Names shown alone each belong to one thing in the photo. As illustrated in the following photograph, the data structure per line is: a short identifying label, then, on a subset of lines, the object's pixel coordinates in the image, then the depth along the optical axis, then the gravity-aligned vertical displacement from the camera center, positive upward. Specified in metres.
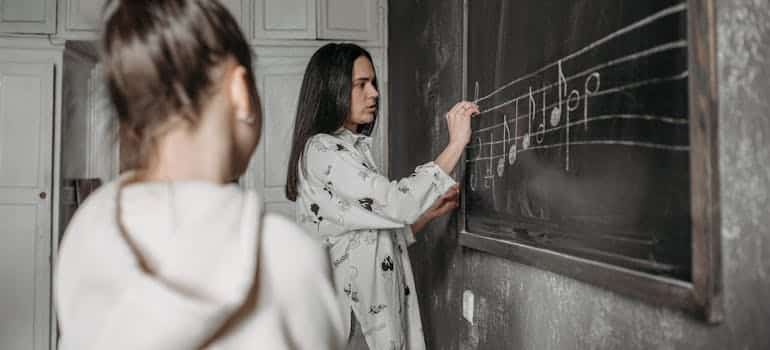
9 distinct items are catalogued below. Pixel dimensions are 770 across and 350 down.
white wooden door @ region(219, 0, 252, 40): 3.56 +1.03
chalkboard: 0.71 +0.08
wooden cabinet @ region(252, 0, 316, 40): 3.58 +0.99
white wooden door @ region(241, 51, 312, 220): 3.60 +0.36
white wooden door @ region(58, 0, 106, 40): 3.45 +0.94
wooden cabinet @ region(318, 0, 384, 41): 3.60 +1.00
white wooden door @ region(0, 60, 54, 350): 3.41 -0.11
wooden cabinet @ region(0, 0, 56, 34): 3.44 +0.96
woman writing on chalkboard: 1.52 -0.02
